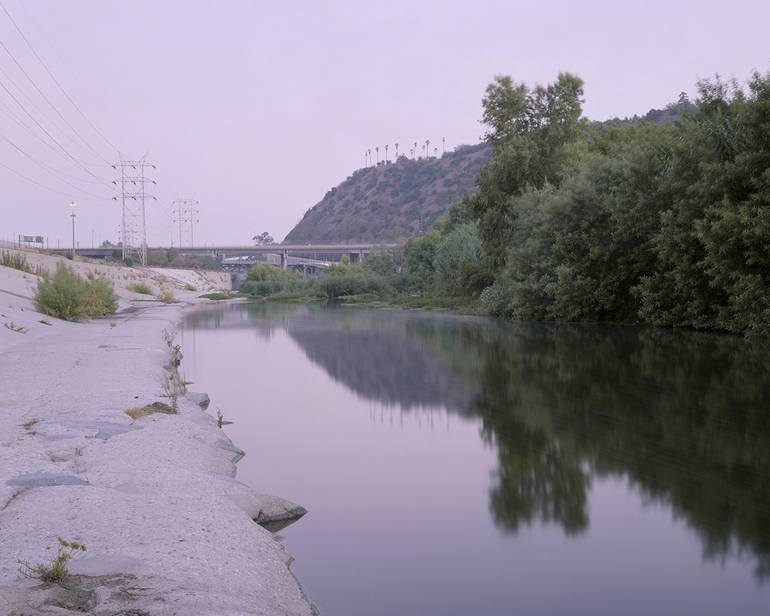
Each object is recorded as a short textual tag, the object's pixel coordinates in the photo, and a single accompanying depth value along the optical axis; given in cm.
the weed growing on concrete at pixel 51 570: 452
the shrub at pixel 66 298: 3039
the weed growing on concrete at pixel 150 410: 1016
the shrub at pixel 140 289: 6159
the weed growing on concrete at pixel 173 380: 1144
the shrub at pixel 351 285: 6900
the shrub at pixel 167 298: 5462
